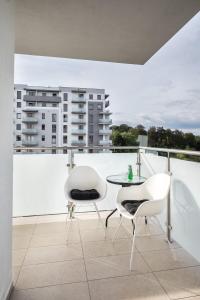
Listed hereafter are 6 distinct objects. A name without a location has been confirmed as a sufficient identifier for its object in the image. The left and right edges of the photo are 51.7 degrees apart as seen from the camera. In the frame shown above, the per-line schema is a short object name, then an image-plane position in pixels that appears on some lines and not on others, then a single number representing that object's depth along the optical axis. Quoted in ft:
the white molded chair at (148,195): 7.17
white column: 4.88
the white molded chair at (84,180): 10.52
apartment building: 65.67
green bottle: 10.49
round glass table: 9.67
